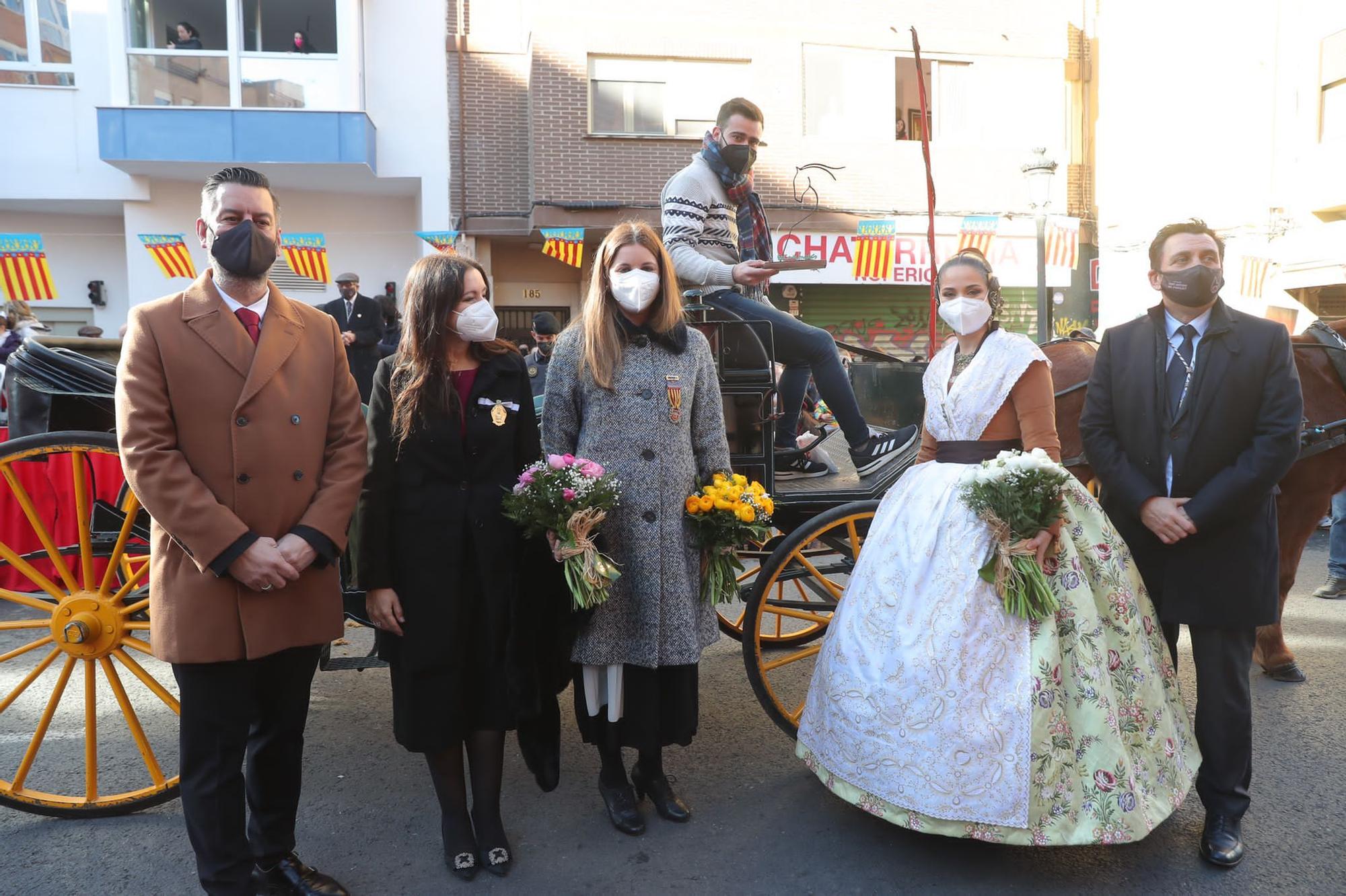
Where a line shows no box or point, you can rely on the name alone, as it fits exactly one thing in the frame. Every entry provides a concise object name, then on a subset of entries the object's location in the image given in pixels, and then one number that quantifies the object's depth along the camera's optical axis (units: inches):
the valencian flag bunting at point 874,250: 561.9
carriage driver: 158.2
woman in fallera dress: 108.7
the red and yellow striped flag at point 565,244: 492.7
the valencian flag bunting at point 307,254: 490.9
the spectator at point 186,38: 557.3
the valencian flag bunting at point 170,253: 494.3
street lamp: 418.0
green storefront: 605.3
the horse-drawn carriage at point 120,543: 126.4
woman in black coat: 112.7
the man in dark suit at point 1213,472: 116.2
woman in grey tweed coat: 122.8
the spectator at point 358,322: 371.2
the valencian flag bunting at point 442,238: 483.5
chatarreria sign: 580.4
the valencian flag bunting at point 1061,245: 567.8
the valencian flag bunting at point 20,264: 470.3
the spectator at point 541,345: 310.8
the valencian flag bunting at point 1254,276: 479.2
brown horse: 171.2
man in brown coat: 95.9
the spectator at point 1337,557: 239.9
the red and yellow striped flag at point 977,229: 567.8
